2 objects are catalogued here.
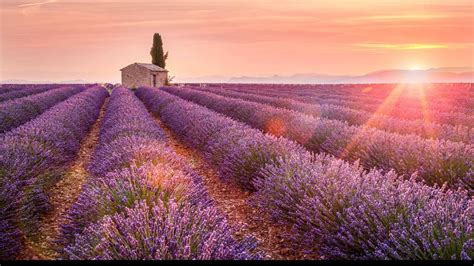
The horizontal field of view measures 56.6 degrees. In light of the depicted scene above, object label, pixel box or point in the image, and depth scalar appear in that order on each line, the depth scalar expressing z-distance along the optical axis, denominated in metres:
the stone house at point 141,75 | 42.72
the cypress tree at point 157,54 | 52.31
